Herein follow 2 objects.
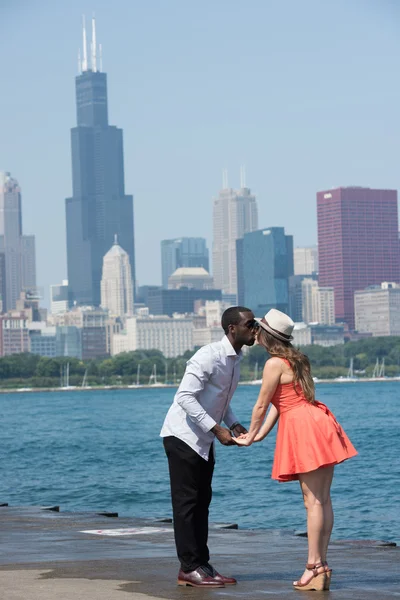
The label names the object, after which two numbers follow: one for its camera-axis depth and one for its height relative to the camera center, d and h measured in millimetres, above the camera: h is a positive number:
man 7996 -678
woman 7875 -695
